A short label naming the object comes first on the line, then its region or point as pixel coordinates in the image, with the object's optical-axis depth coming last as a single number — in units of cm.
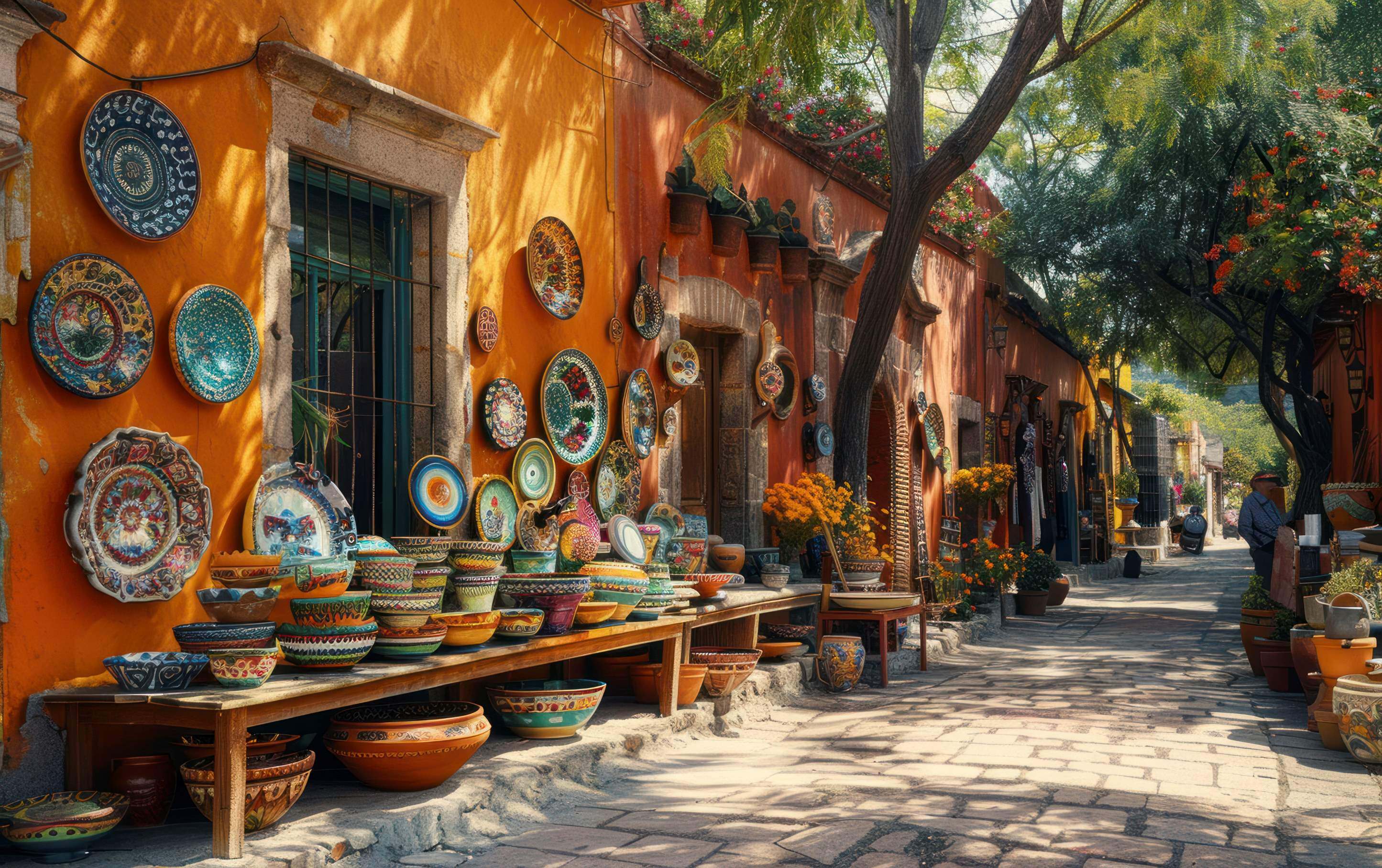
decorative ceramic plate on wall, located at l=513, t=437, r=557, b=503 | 549
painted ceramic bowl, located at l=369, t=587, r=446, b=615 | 397
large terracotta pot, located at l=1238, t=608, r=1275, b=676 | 764
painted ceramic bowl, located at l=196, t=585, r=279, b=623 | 342
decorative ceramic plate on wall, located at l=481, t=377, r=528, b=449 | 528
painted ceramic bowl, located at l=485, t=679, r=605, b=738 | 478
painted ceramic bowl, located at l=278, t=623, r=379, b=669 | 365
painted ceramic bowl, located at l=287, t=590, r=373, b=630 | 366
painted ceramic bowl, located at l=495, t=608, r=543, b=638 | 448
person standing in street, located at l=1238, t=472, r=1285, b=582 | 991
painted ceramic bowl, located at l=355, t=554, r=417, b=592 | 400
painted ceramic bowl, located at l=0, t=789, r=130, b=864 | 295
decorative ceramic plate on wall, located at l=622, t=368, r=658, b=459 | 638
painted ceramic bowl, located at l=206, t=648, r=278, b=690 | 328
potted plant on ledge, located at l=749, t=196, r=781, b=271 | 799
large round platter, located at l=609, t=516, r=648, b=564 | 566
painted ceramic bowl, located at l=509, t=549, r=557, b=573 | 509
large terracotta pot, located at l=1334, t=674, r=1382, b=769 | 492
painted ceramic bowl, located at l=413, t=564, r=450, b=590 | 413
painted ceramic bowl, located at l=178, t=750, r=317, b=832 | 332
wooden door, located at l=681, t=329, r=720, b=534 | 794
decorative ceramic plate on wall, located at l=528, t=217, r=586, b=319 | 567
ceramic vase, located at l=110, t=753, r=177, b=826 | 344
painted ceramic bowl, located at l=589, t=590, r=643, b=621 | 516
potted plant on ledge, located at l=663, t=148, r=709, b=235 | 701
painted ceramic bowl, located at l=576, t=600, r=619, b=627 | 500
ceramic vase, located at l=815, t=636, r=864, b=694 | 727
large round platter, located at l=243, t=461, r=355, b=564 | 402
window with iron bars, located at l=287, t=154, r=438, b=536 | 465
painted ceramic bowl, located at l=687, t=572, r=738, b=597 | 616
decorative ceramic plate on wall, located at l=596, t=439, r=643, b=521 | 616
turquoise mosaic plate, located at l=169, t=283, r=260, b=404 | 375
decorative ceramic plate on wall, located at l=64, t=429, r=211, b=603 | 340
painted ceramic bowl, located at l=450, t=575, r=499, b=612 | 438
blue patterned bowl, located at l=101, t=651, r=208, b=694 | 317
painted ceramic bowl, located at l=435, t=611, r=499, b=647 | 423
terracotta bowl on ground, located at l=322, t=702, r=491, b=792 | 387
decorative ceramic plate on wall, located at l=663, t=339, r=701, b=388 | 687
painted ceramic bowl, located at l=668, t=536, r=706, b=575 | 628
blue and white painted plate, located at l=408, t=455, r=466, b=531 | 484
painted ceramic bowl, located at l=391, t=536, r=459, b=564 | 438
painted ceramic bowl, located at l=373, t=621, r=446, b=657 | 395
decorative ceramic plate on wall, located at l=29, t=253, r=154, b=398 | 332
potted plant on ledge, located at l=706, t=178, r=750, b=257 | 748
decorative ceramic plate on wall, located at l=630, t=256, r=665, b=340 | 657
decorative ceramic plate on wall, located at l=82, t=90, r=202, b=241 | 348
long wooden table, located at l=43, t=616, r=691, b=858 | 312
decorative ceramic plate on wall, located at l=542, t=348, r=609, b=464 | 575
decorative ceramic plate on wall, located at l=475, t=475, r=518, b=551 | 519
